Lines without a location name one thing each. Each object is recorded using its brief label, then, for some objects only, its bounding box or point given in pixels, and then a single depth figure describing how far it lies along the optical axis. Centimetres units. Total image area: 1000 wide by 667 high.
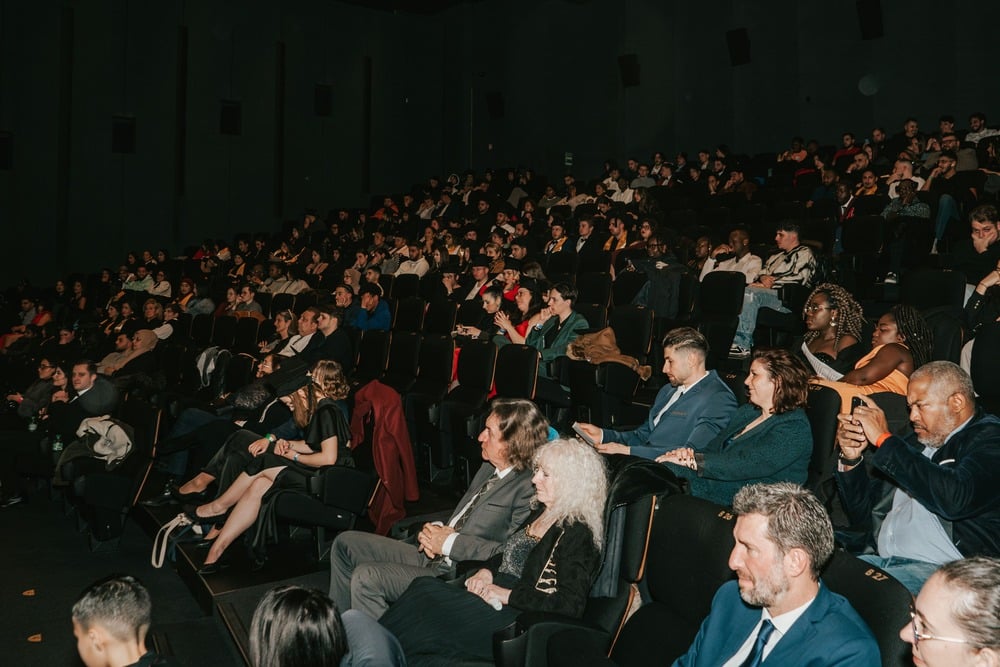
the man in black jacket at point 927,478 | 213
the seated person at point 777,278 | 555
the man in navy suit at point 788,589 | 164
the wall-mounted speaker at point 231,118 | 1370
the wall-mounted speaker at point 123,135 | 1283
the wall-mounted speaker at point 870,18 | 1066
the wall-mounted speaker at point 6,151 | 1195
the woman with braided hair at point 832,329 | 396
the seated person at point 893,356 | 350
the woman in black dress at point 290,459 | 390
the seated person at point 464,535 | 286
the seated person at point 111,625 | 220
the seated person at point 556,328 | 519
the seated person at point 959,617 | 132
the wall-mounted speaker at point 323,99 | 1466
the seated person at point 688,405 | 326
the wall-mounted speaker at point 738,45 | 1186
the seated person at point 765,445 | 276
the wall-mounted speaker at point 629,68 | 1282
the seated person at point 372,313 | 692
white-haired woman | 236
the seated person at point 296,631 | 181
